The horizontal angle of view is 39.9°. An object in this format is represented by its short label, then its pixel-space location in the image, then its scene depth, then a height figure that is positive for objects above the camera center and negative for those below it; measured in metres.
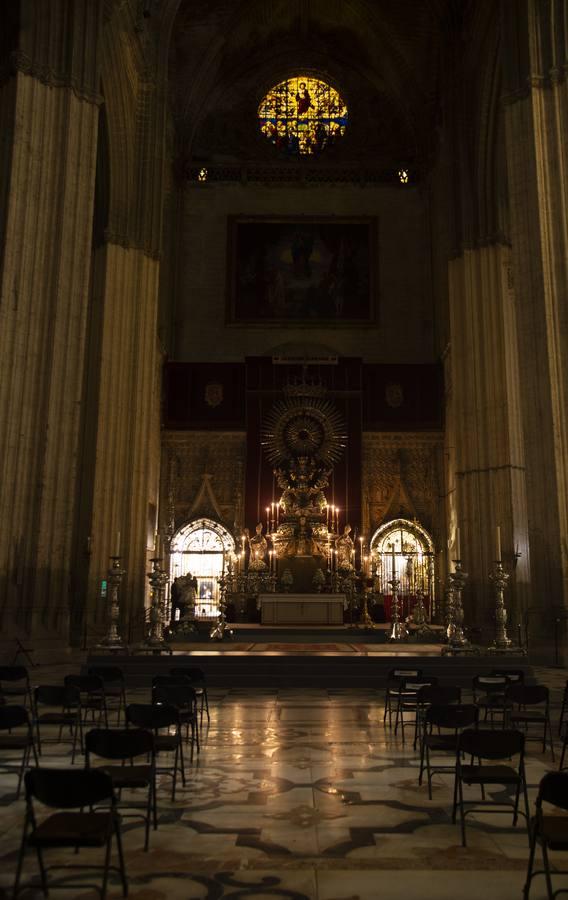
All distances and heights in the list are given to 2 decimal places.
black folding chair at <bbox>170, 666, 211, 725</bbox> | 9.09 -0.88
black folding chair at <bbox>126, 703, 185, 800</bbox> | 5.97 -0.90
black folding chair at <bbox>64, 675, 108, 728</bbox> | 7.80 -0.87
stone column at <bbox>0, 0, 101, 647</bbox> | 14.01 +5.62
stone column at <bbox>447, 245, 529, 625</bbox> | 20.44 +4.83
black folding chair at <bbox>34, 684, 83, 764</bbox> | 6.77 -0.85
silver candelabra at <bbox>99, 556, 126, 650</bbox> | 13.35 -0.29
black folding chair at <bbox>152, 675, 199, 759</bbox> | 7.26 -0.92
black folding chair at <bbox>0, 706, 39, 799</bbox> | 5.80 -0.93
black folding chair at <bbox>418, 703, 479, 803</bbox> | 6.05 -0.94
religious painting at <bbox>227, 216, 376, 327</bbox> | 29.11 +12.04
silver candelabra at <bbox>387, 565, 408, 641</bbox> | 16.50 -0.70
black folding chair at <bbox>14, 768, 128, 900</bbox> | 3.81 -0.96
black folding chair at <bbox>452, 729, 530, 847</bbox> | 4.93 -0.95
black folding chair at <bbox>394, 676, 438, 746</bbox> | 8.43 -1.11
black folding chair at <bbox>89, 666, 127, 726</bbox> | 8.95 -0.88
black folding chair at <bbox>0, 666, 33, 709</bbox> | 8.34 -0.86
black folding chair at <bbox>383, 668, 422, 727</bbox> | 8.98 -0.91
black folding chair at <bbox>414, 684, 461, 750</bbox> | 7.19 -0.88
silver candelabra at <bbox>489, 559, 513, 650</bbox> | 13.73 -0.29
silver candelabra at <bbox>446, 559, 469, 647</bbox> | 14.31 -0.30
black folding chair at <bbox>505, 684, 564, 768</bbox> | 7.35 -0.93
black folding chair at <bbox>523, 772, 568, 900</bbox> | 3.79 -1.05
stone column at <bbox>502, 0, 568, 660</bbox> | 14.48 +6.20
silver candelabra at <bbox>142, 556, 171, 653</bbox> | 13.94 -0.30
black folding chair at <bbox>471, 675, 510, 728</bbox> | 8.48 -1.03
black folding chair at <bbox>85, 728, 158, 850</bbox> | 4.80 -0.89
